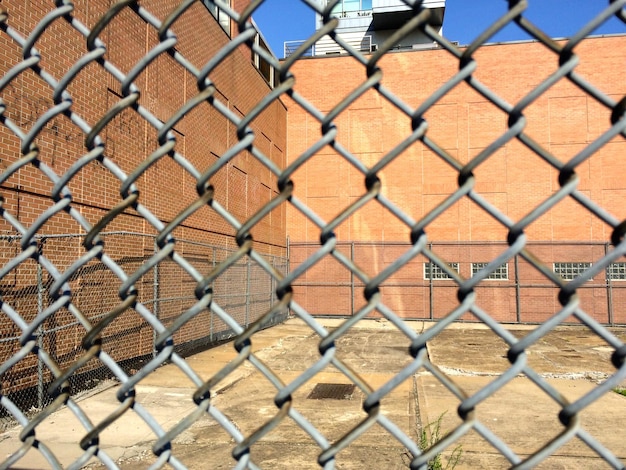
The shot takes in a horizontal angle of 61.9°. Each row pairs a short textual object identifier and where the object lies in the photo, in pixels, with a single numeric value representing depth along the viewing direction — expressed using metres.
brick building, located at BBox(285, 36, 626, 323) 20.03
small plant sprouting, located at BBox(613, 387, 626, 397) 7.65
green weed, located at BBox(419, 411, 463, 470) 4.23
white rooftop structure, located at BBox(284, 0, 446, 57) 29.08
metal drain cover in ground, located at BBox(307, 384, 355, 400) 7.58
